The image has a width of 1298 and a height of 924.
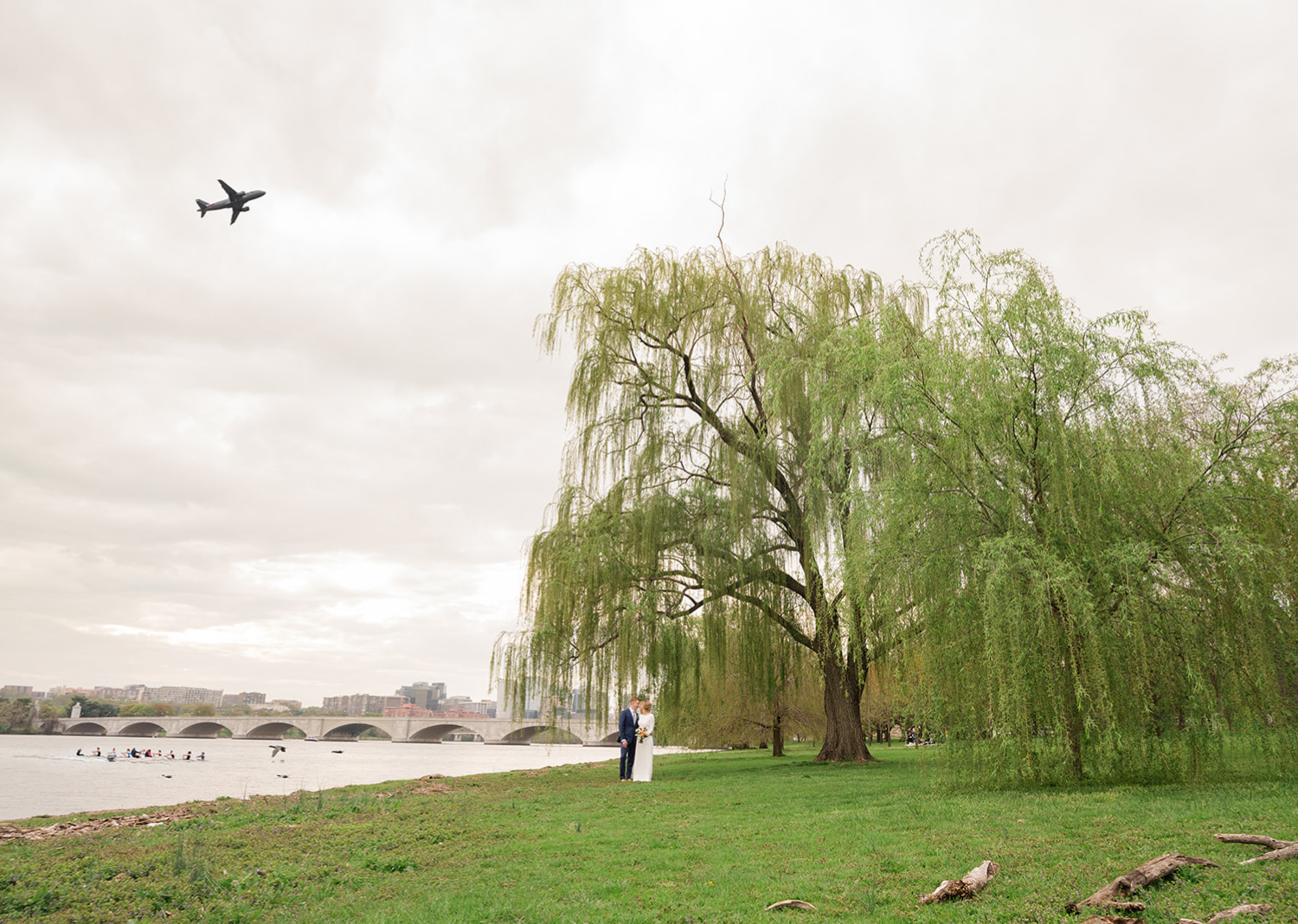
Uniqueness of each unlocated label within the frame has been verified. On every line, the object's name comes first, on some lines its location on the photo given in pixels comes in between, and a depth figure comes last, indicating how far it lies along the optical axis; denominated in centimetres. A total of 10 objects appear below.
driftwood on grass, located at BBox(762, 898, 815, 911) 536
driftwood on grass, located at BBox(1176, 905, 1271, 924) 415
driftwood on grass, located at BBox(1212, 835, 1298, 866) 529
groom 1620
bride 1673
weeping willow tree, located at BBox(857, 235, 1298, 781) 1015
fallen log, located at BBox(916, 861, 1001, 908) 525
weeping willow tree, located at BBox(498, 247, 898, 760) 1631
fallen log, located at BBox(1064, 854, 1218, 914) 460
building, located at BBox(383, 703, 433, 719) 9159
